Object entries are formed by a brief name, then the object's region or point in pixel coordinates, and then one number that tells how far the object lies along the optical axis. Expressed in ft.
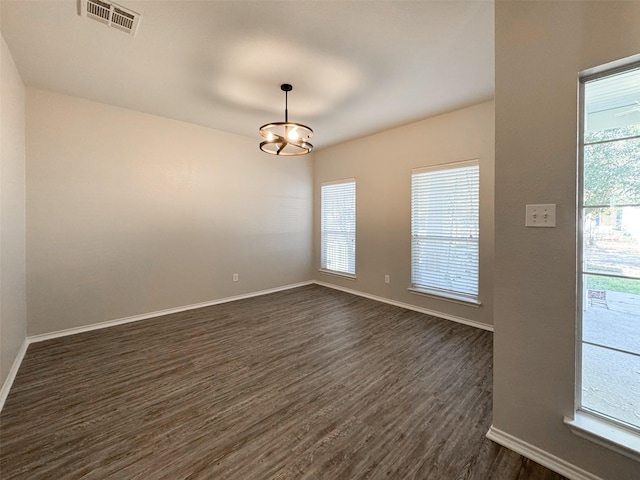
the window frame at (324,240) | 15.75
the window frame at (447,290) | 10.95
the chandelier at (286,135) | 8.95
